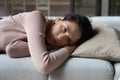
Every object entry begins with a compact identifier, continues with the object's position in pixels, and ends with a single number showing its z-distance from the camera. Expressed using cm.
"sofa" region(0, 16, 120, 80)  144
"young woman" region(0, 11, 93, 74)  148
